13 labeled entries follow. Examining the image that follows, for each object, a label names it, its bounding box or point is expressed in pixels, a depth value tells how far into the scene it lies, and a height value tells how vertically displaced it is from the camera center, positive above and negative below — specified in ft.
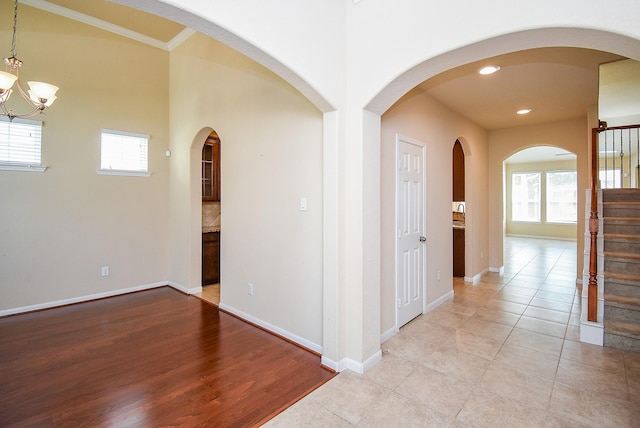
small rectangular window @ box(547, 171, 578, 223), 33.60 +1.78
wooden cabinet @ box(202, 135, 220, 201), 16.79 +2.54
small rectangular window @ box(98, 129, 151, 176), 14.53 +3.06
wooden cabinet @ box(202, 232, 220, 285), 16.20 -2.42
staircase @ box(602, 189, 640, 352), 9.43 -2.17
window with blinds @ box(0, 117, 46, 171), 11.99 +2.86
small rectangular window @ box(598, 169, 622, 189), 19.26 +2.32
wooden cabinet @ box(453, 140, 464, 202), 17.42 +2.34
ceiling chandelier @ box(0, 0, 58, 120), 8.08 +3.65
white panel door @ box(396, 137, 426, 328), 10.82 -0.66
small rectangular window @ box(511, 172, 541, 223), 36.24 +1.95
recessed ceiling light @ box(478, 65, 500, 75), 9.86 +4.78
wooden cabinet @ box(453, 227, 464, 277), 17.44 -2.24
